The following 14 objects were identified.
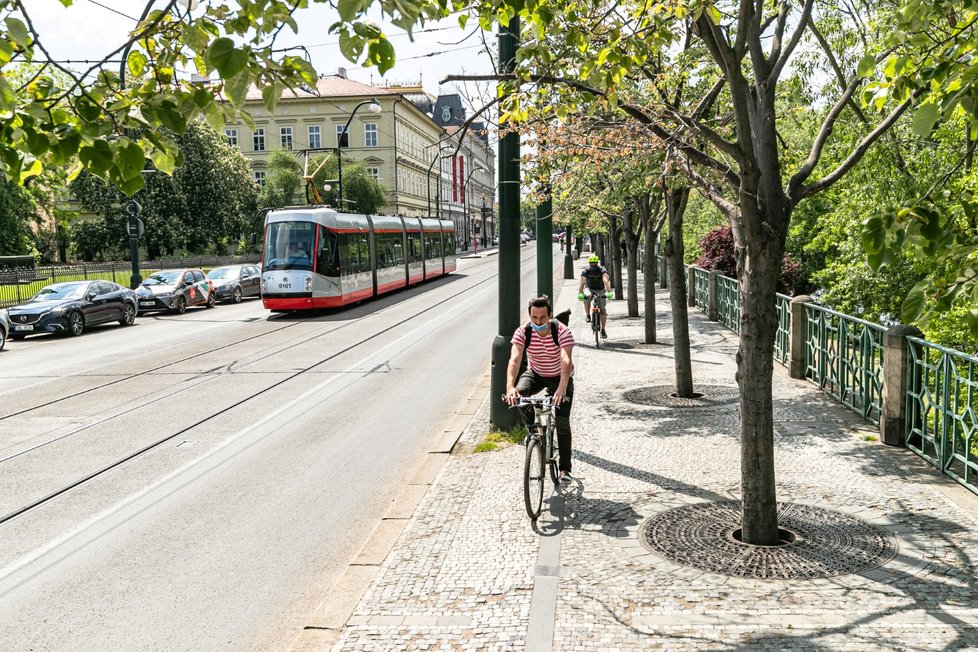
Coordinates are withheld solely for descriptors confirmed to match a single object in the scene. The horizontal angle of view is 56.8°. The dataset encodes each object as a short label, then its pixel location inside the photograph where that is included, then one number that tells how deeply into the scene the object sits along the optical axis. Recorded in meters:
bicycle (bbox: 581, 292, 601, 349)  17.88
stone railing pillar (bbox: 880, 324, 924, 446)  8.68
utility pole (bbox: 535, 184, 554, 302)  13.55
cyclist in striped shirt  7.78
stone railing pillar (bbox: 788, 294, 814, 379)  12.86
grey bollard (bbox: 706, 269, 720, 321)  22.66
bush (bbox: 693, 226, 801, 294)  26.09
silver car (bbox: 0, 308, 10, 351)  21.11
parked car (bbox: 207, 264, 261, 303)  34.62
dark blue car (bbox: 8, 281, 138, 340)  23.25
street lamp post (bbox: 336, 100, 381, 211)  29.16
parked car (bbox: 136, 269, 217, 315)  30.03
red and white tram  26.28
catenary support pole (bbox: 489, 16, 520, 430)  10.12
